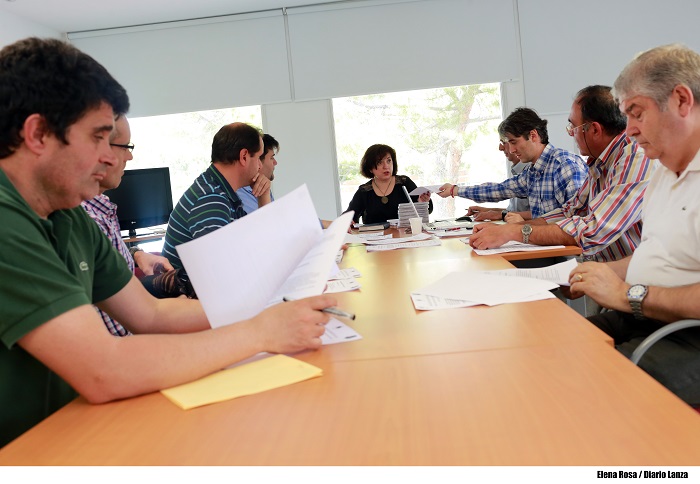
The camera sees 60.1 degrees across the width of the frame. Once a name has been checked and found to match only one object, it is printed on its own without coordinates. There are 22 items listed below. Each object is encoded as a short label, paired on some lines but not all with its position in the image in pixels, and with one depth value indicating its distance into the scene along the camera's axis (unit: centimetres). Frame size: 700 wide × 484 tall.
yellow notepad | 106
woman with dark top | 552
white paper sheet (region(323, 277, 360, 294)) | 208
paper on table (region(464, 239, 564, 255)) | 272
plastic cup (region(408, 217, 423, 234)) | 383
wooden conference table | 79
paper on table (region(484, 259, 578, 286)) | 192
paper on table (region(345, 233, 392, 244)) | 368
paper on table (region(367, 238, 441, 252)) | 315
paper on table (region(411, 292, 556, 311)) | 162
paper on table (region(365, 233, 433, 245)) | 344
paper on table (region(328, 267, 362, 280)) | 234
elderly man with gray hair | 169
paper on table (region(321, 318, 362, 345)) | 138
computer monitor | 590
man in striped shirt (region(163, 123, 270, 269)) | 275
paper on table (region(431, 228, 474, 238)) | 357
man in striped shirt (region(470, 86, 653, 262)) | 251
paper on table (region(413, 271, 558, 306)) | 165
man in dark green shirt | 100
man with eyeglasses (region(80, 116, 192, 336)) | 222
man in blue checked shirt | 381
